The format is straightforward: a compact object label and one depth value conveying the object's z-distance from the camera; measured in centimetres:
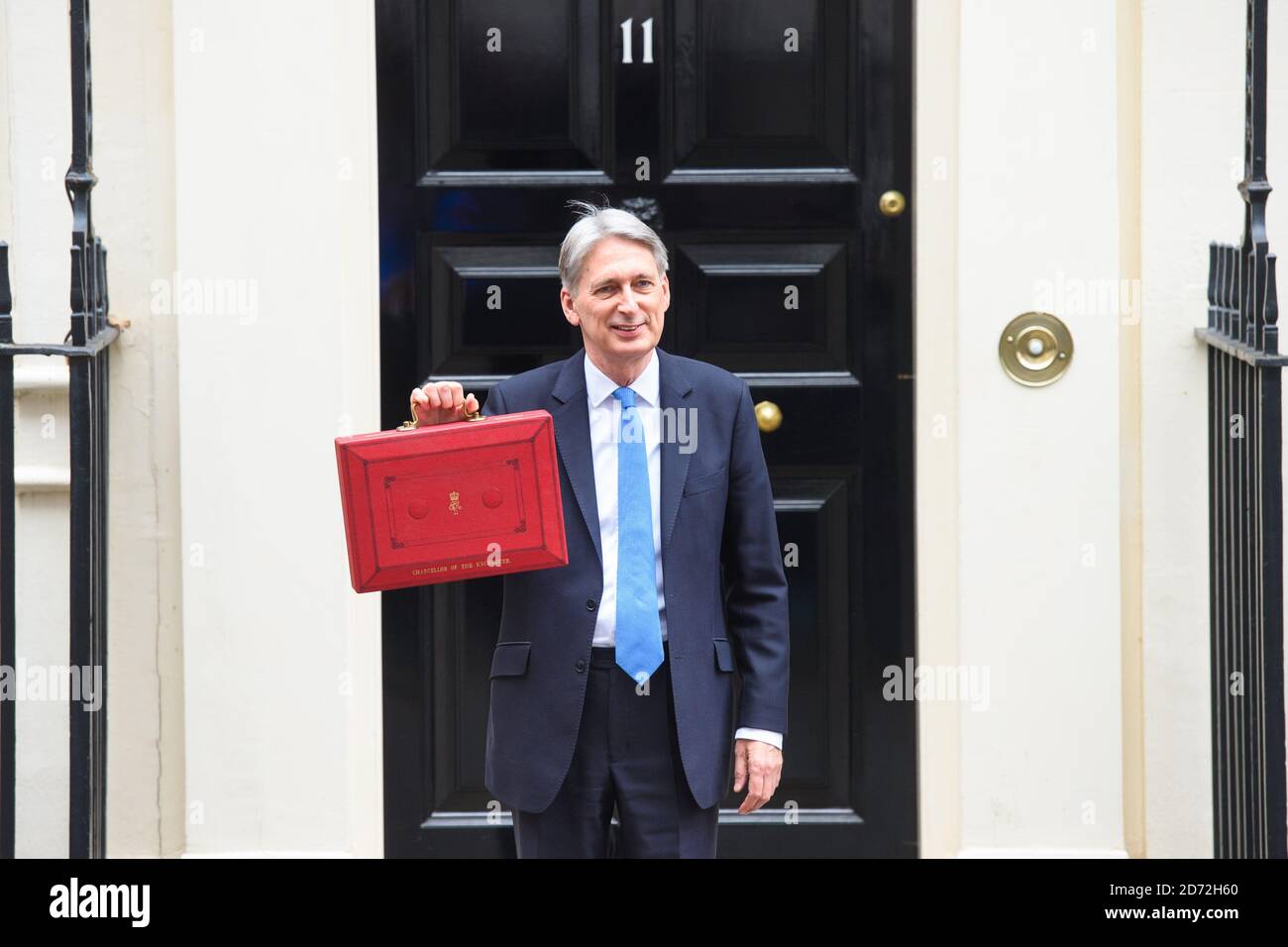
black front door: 458
